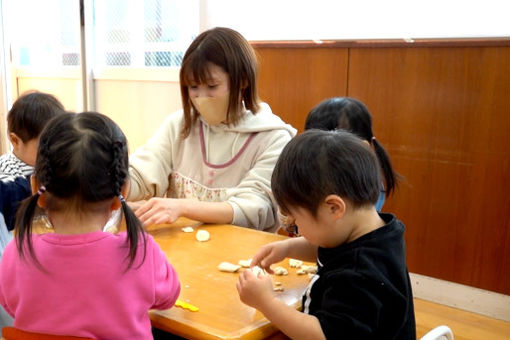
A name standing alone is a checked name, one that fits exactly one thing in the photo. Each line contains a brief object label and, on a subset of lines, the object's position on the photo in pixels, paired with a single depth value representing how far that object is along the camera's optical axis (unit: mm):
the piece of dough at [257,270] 1139
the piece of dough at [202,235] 1473
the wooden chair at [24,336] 899
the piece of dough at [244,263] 1279
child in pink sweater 919
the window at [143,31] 3880
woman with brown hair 1736
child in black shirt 923
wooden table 987
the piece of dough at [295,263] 1298
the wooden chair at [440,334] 985
